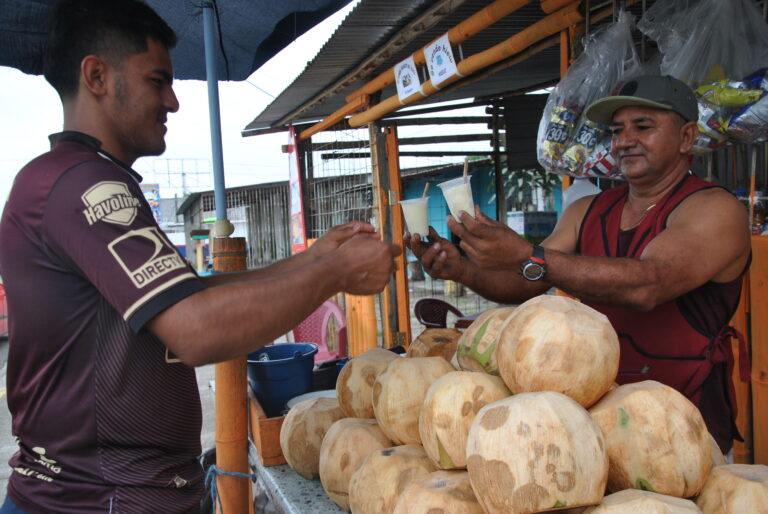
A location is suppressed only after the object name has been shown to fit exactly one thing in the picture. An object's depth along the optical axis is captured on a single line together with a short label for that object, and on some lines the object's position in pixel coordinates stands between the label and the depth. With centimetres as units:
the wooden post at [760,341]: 260
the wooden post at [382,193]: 597
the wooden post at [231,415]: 224
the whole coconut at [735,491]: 120
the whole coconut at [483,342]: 166
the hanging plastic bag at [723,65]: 207
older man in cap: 182
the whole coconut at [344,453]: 175
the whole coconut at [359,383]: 197
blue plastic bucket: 254
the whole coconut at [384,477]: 152
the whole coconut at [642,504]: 113
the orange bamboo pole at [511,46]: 313
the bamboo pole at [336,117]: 574
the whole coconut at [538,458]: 115
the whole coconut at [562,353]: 134
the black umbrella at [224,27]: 244
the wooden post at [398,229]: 600
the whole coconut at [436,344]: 210
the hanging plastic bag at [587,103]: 258
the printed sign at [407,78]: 455
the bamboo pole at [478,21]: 337
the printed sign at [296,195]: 782
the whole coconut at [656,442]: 125
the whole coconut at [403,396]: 169
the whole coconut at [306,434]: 199
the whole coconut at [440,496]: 130
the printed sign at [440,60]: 403
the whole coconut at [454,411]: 141
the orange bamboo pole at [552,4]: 305
